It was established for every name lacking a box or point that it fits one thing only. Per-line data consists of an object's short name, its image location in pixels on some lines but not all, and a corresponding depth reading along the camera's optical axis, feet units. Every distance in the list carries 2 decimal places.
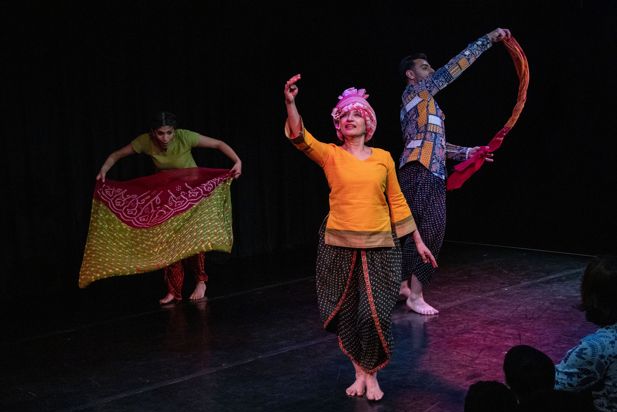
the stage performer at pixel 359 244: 10.61
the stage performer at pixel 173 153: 16.58
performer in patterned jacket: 14.96
